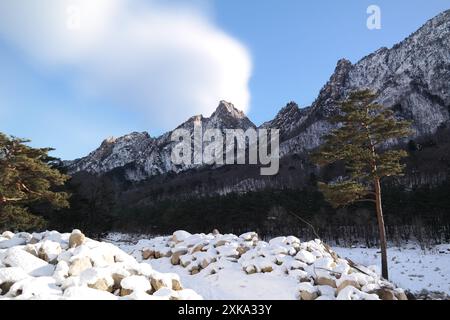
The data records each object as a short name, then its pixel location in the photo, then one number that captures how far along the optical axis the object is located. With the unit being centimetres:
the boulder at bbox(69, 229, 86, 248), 1141
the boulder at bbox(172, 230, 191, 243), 1674
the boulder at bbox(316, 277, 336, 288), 1083
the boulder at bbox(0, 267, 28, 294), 774
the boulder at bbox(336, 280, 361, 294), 1030
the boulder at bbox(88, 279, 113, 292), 826
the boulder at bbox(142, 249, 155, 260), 1580
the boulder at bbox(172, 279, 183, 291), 933
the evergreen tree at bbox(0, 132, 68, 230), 2161
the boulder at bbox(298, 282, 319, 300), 1001
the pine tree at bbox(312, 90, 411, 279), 2089
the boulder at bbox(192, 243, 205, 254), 1478
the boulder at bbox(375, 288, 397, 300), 1023
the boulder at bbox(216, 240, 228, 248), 1493
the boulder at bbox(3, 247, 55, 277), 895
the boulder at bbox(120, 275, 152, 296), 836
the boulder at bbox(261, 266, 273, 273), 1223
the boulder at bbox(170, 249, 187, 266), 1446
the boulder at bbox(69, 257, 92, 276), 901
